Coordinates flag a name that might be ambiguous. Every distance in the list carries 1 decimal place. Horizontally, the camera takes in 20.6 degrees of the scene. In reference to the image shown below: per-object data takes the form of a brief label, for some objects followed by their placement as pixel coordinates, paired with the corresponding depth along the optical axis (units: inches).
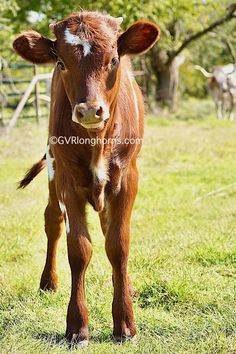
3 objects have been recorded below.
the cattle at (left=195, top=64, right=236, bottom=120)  897.5
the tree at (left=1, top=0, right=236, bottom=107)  628.4
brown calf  148.5
